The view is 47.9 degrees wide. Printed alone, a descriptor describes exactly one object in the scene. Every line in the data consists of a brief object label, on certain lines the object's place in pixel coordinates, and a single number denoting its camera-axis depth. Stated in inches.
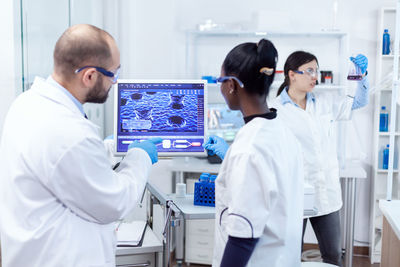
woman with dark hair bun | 43.9
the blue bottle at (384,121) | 132.2
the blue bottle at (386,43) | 131.0
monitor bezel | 74.3
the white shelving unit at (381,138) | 131.0
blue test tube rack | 74.5
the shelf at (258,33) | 134.7
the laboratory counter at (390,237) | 67.6
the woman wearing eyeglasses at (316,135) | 90.6
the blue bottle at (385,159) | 131.2
